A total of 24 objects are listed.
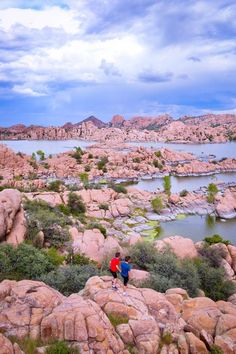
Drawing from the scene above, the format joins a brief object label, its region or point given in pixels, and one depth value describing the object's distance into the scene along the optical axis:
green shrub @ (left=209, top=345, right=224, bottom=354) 12.13
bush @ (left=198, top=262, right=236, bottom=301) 21.97
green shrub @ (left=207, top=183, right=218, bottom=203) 62.06
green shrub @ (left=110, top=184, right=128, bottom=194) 66.44
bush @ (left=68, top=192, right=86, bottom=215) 49.09
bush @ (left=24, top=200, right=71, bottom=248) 26.23
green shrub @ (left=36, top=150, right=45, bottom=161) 129.91
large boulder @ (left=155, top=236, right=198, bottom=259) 28.40
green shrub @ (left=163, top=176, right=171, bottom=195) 67.77
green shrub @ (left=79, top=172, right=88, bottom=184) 87.89
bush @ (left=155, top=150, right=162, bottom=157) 134.50
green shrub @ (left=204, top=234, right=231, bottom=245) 32.75
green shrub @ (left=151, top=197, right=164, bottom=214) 56.44
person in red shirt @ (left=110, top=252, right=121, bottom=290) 14.82
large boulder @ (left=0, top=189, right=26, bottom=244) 23.45
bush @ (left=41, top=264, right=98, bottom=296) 17.02
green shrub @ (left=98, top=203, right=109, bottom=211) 53.75
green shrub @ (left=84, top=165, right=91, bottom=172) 106.24
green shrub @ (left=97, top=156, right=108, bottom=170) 110.59
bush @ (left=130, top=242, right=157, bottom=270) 24.09
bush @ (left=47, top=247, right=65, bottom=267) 22.28
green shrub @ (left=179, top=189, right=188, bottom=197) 66.54
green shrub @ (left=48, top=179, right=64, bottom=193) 66.49
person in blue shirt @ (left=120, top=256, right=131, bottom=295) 14.81
